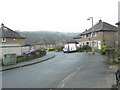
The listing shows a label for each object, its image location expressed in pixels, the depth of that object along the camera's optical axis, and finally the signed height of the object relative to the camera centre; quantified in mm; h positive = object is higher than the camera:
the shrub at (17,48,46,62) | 13236 -1716
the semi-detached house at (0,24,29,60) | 23169 +2042
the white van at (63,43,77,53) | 25168 -890
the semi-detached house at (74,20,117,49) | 25237 +3056
